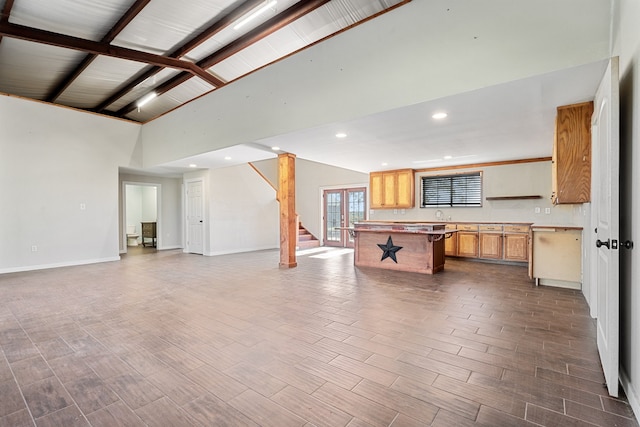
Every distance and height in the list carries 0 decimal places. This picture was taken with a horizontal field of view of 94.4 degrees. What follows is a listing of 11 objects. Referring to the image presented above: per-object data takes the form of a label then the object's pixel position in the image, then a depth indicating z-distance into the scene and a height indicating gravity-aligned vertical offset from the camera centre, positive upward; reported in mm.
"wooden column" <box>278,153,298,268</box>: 5906 +86
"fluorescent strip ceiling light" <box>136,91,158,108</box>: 6497 +2521
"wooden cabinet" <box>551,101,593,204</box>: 3096 +572
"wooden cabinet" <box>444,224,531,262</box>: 6098 -734
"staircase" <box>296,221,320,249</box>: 9562 -1003
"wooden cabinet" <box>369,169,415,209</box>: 7836 +553
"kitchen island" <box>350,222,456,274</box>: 5297 -708
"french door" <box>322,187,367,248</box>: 9344 -54
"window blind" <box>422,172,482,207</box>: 7126 +476
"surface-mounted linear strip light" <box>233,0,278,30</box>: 3869 +2643
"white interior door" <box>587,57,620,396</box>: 1772 -158
